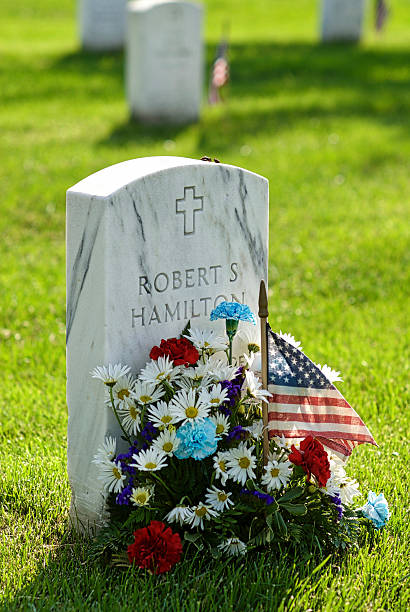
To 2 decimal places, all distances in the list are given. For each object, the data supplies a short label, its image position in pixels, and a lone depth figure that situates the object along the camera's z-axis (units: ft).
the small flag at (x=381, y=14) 74.02
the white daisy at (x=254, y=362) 19.69
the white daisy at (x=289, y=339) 18.71
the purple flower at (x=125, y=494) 17.05
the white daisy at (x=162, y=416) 17.13
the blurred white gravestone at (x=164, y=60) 57.91
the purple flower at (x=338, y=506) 17.89
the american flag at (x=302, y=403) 18.16
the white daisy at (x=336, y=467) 18.56
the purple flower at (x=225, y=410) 17.85
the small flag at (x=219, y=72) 49.42
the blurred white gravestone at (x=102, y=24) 84.16
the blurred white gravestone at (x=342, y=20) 91.11
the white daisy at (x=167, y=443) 16.92
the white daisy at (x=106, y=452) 17.33
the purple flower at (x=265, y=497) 16.92
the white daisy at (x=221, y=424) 17.54
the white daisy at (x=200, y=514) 16.79
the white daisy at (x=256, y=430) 18.12
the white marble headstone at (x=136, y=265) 17.48
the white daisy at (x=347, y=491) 18.37
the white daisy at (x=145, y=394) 17.43
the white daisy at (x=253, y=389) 17.46
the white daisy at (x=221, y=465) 16.88
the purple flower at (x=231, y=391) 17.96
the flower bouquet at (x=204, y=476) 16.86
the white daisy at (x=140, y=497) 16.81
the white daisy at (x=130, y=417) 17.56
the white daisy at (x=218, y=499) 16.88
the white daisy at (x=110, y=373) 17.11
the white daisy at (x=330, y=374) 19.47
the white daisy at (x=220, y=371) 18.14
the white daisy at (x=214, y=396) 17.28
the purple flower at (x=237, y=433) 17.50
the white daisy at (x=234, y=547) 16.91
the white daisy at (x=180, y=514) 16.70
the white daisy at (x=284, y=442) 18.40
